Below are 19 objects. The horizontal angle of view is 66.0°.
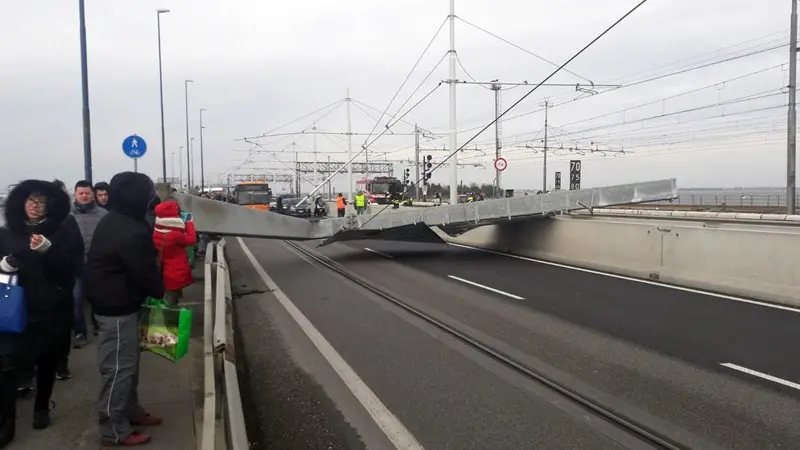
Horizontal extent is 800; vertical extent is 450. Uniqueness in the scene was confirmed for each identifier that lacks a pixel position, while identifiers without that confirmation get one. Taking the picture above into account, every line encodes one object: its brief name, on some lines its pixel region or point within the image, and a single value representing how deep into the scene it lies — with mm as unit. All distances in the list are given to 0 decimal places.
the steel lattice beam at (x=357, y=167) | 90562
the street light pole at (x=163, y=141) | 30978
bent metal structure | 15930
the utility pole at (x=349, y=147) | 40862
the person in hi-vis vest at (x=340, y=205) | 37562
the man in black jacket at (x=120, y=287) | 4312
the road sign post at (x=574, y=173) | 27983
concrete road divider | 10148
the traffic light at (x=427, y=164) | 37591
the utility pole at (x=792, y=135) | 24859
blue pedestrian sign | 18484
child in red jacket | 6352
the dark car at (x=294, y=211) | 43031
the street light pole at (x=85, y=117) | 14709
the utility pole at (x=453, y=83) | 23766
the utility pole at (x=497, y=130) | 39906
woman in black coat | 4445
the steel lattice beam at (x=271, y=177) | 118125
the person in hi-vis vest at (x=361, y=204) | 31938
